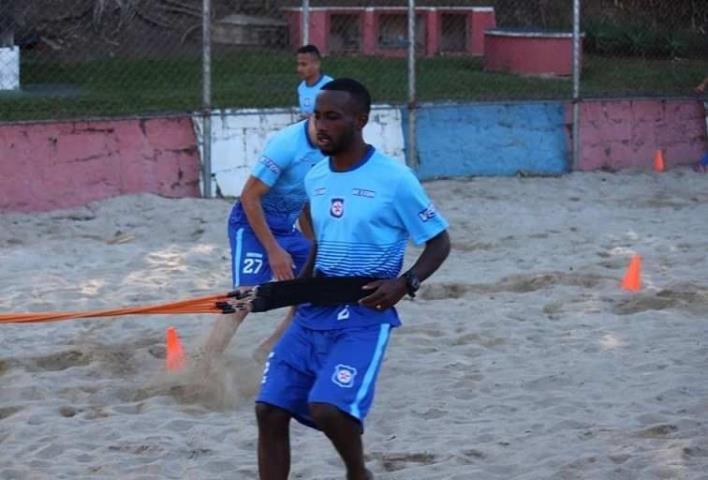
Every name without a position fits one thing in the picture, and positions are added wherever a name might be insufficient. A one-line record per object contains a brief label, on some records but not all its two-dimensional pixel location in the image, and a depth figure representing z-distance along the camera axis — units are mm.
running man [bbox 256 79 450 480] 9656
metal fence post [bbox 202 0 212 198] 24984
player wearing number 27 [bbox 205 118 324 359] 13211
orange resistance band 11078
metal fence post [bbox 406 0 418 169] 27344
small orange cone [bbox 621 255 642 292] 18687
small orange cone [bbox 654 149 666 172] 30797
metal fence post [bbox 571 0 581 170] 29250
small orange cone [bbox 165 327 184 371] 14664
